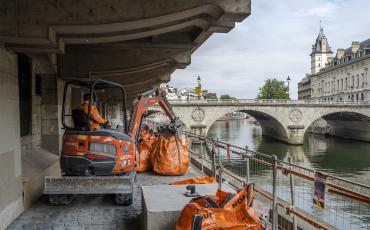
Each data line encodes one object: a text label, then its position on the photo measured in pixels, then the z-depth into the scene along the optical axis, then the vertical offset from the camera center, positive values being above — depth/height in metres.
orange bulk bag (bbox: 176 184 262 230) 4.05 -1.14
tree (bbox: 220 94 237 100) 167.00 +4.51
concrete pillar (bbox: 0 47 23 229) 5.52 -0.51
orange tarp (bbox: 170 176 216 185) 7.14 -1.38
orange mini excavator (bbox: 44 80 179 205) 6.80 -0.97
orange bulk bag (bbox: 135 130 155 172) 11.42 -1.43
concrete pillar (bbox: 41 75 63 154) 9.56 -0.16
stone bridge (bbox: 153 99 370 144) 51.84 -0.72
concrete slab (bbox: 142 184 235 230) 4.89 -1.27
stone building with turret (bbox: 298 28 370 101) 74.38 +7.15
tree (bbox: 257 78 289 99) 98.44 +4.15
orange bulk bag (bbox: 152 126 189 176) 10.54 -1.30
